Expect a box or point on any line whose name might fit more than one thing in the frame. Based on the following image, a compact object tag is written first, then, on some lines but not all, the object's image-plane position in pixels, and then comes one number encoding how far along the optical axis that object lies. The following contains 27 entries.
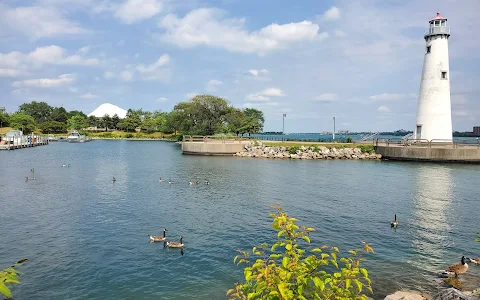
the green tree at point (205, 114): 105.25
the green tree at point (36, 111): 196.50
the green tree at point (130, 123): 169.12
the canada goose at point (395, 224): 22.69
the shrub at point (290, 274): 5.19
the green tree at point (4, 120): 150.38
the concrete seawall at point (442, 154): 57.61
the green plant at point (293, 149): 70.94
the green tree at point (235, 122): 106.77
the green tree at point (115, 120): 177.38
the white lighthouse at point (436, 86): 57.38
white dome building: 195.12
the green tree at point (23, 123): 146.95
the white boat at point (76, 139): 125.94
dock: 86.09
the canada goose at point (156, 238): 19.25
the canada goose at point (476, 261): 16.62
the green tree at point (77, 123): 168.52
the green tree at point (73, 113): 192.27
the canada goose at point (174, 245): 18.50
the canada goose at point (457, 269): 15.23
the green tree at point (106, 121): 176.00
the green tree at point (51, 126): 161.00
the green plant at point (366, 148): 69.12
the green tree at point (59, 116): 181.62
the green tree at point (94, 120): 181.16
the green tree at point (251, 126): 110.20
